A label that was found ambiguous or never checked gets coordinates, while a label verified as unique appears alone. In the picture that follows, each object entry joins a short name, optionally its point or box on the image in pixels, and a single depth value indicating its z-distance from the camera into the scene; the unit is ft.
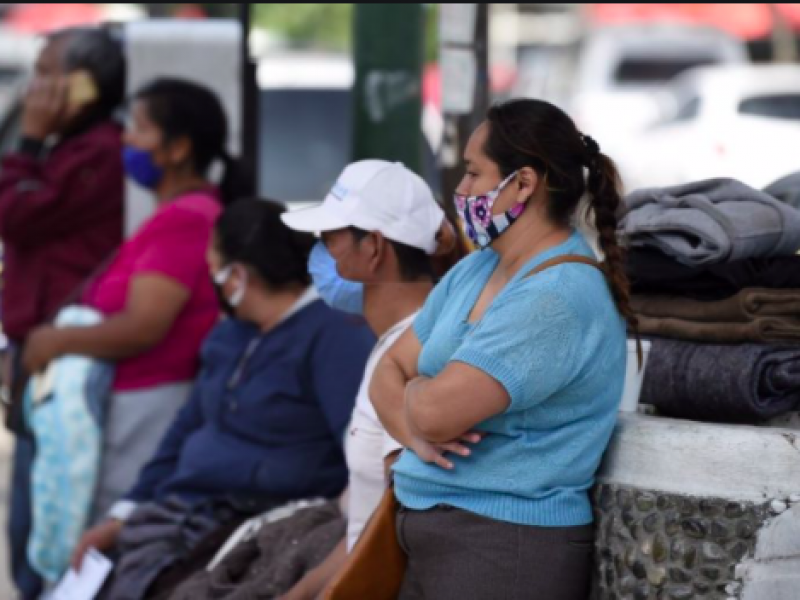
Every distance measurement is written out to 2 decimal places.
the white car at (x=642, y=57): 153.99
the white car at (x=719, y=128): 96.22
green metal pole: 39.34
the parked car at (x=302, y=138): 61.41
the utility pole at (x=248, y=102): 42.34
